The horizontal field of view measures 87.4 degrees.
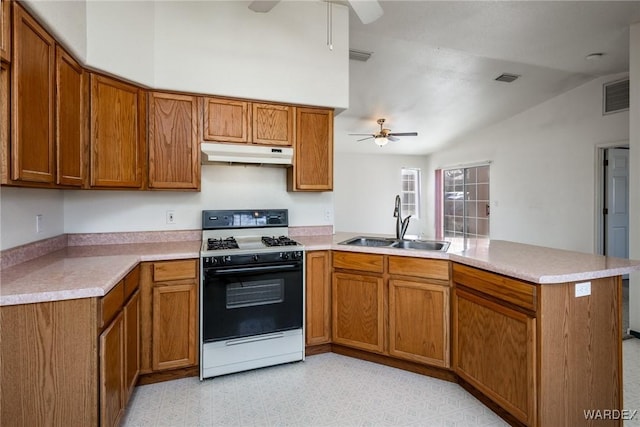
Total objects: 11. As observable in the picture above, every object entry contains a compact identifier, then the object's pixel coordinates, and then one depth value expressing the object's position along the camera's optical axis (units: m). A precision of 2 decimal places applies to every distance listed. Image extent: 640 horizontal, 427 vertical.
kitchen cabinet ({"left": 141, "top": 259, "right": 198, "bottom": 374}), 2.27
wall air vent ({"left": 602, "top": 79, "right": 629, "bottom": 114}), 4.40
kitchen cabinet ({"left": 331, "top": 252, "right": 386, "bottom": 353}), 2.57
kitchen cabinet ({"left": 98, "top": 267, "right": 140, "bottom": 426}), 1.54
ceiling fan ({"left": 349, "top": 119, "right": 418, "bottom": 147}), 5.46
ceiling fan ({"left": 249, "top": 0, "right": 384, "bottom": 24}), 1.87
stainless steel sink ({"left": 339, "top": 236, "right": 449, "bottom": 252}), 2.71
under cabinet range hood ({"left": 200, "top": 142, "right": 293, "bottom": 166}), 2.65
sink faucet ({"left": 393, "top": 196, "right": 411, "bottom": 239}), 2.90
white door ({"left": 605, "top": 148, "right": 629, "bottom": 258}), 4.77
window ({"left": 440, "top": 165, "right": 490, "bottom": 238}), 6.88
